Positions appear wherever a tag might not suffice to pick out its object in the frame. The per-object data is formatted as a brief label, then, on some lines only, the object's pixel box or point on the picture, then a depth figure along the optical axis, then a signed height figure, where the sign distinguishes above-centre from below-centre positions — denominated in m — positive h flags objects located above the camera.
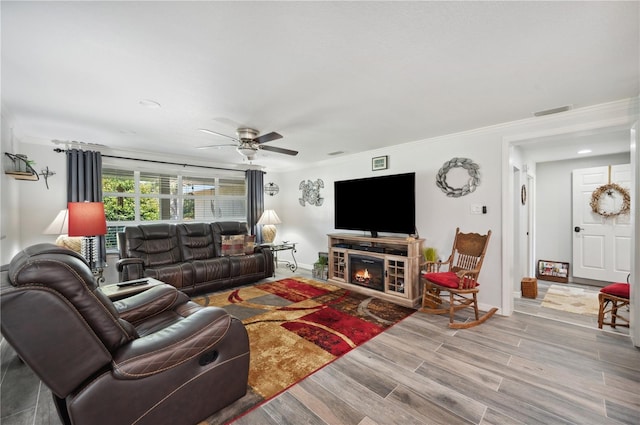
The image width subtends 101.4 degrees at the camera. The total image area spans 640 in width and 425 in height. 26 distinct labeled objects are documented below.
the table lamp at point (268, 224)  5.51 -0.27
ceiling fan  3.19 +0.85
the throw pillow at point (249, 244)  4.70 -0.59
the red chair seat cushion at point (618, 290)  2.69 -0.83
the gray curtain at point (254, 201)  5.89 +0.24
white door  4.17 -0.34
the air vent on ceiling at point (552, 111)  2.62 +1.04
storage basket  3.81 -1.12
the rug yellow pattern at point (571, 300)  3.37 -1.26
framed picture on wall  4.39 +0.83
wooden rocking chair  2.93 -0.78
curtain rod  3.85 +0.92
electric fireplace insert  3.89 -0.93
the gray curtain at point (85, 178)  3.88 +0.51
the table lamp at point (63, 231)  3.13 -0.23
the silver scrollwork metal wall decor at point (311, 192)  5.57 +0.43
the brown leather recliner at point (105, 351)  1.04 -0.69
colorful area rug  1.98 -1.26
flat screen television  3.75 +0.12
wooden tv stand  3.53 -0.75
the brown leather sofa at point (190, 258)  3.73 -0.74
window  4.53 +0.27
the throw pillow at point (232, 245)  4.56 -0.59
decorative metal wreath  3.42 +0.46
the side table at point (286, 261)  5.03 -1.01
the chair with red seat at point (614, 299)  2.69 -0.92
